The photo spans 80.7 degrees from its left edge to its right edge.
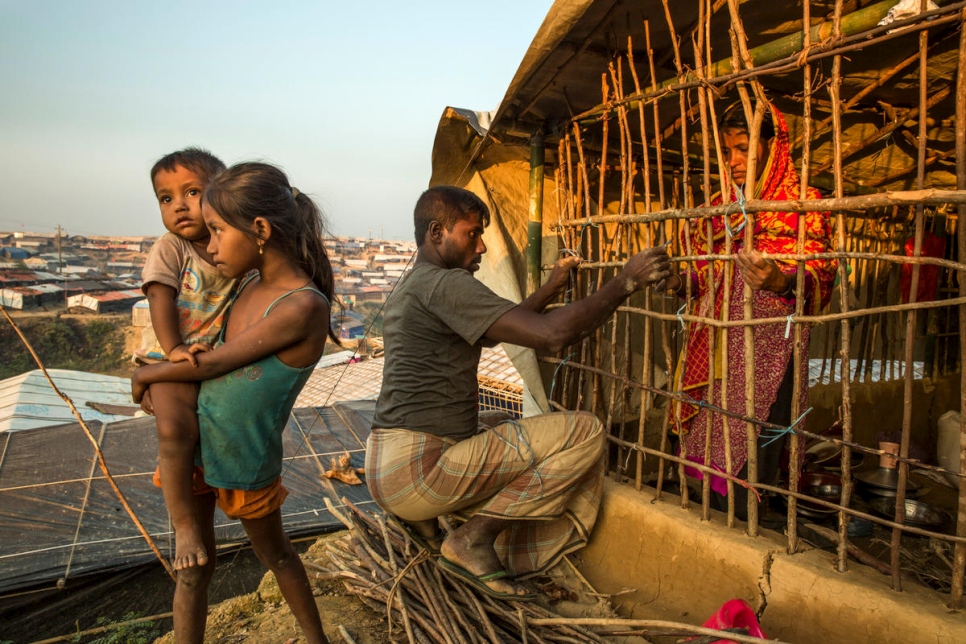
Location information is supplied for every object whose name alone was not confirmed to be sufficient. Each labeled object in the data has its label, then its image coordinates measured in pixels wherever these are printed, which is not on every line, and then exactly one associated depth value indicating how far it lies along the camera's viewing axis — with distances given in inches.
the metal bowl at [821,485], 132.3
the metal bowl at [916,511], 118.6
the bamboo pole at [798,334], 76.2
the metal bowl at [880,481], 122.5
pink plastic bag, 74.1
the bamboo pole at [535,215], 135.9
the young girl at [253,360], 71.9
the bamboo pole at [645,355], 103.1
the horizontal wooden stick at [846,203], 65.7
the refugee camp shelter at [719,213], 74.1
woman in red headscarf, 88.2
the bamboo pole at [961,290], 67.2
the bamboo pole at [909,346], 69.2
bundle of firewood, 87.7
